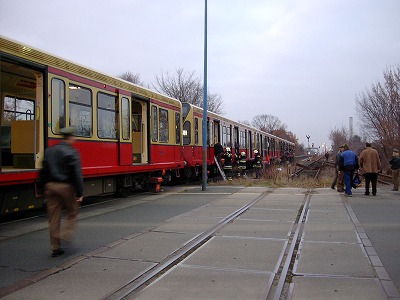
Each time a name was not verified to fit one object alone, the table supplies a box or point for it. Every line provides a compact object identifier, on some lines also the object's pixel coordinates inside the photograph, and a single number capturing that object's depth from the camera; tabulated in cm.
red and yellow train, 803
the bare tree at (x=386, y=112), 2409
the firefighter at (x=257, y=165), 2137
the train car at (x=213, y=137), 1769
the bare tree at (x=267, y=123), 11862
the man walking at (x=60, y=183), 558
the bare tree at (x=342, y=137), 5829
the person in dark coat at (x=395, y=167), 1405
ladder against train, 1991
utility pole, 1539
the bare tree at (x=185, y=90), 4588
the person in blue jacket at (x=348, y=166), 1258
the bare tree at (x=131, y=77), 5925
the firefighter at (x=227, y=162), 2078
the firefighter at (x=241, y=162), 2230
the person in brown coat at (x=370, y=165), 1254
